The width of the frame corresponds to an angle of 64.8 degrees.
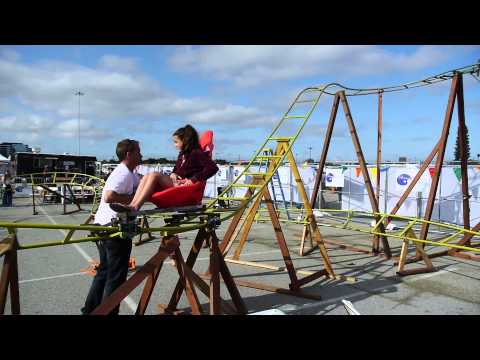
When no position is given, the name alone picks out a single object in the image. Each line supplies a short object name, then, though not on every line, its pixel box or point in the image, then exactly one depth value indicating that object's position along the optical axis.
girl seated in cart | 3.73
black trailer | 28.83
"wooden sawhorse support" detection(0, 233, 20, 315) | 3.04
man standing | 3.90
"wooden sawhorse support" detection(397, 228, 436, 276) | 6.52
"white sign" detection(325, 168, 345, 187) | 15.93
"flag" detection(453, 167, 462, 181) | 12.07
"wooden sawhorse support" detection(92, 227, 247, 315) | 3.76
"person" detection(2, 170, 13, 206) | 17.51
